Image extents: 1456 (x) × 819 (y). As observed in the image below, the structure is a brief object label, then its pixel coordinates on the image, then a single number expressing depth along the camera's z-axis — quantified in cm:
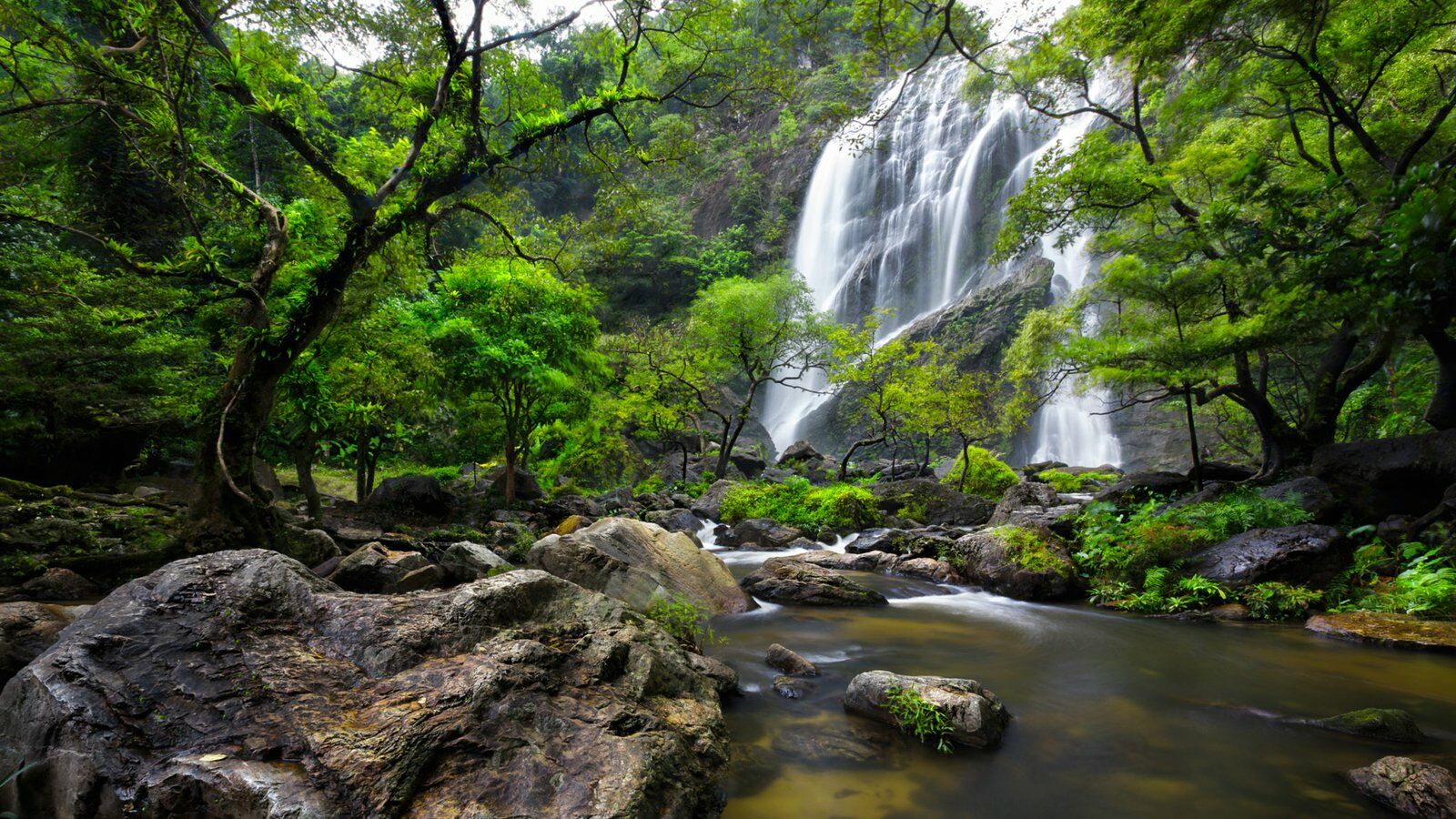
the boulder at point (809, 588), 852
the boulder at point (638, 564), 564
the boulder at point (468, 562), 586
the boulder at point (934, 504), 1515
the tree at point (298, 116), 491
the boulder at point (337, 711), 215
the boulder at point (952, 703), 416
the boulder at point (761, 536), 1396
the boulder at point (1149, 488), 1219
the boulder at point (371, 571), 573
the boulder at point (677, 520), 1453
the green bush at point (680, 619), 492
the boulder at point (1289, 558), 799
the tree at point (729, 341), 2012
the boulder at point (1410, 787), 325
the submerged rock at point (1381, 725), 422
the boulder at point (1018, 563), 914
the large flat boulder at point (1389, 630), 619
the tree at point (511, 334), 1066
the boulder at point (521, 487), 1416
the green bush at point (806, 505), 1536
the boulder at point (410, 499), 1201
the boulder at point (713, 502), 1722
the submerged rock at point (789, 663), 557
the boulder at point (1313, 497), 912
